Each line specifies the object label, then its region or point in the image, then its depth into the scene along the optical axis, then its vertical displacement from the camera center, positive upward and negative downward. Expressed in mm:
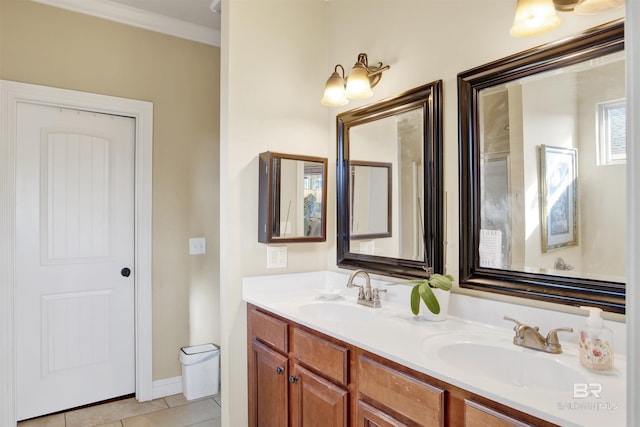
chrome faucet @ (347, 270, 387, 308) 1898 -365
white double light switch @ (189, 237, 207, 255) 2967 -183
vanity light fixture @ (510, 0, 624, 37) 1204 +648
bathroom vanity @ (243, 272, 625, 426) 939 -463
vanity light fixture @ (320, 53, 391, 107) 1940 +706
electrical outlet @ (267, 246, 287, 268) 2203 -202
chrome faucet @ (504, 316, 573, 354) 1202 -382
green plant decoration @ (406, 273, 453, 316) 1522 -279
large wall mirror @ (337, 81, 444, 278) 1733 +178
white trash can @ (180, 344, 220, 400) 2777 -1083
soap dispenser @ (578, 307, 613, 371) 1056 -348
